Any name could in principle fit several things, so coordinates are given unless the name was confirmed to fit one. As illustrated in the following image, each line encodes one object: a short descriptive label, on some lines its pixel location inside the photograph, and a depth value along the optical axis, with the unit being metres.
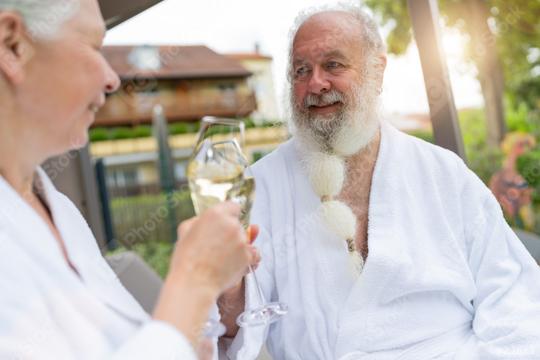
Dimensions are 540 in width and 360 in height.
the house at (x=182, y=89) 14.17
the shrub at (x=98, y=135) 12.65
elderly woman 0.79
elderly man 1.67
